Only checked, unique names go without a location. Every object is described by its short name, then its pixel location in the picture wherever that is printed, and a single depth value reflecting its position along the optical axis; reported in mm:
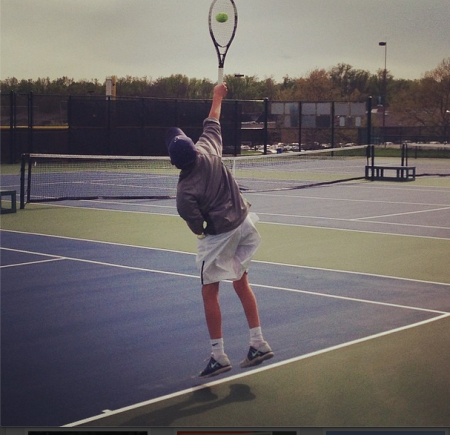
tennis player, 4316
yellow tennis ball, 6131
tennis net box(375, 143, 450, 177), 23562
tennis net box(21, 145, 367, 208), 15398
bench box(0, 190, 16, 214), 11852
